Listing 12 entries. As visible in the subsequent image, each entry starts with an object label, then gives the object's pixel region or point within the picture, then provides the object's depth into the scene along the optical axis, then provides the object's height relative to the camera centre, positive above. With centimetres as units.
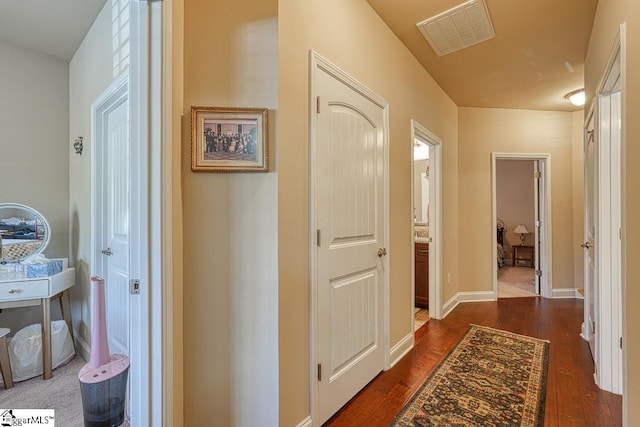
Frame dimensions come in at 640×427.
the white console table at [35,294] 211 -56
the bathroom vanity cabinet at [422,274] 369 -75
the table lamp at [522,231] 690 -45
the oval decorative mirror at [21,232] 236 -14
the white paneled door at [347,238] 174 -17
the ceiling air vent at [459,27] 221 +143
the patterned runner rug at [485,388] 178 -119
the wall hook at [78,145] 253 +56
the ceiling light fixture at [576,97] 365 +137
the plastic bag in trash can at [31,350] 217 -98
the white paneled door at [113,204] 209 +7
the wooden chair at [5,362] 205 -98
